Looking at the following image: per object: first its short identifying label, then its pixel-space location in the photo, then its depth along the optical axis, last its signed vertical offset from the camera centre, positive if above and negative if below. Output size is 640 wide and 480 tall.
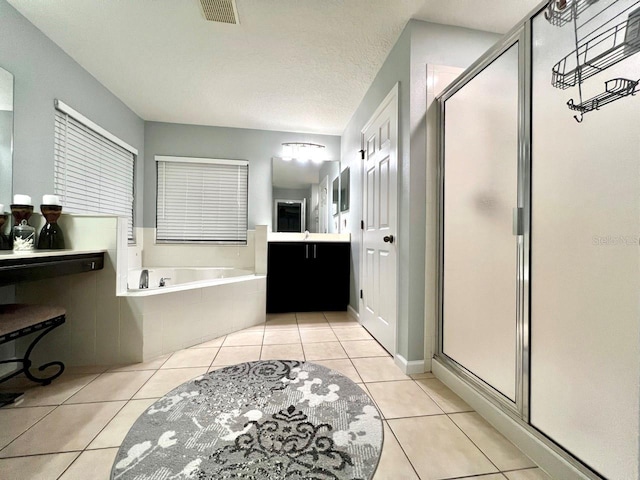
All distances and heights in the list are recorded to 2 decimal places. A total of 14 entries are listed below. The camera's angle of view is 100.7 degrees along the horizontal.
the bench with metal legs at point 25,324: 1.26 -0.43
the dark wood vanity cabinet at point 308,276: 3.08 -0.42
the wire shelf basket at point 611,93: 0.80 +0.48
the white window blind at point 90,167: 2.14 +0.69
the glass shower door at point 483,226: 1.22 +0.09
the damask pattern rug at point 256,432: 0.98 -0.85
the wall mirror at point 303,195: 3.49 +0.61
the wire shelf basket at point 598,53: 0.81 +0.63
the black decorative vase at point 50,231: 1.64 +0.05
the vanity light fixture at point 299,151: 3.58 +1.22
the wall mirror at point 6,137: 1.62 +0.64
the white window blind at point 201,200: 3.41 +0.53
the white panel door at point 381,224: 1.96 +0.14
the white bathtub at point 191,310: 1.89 -0.58
